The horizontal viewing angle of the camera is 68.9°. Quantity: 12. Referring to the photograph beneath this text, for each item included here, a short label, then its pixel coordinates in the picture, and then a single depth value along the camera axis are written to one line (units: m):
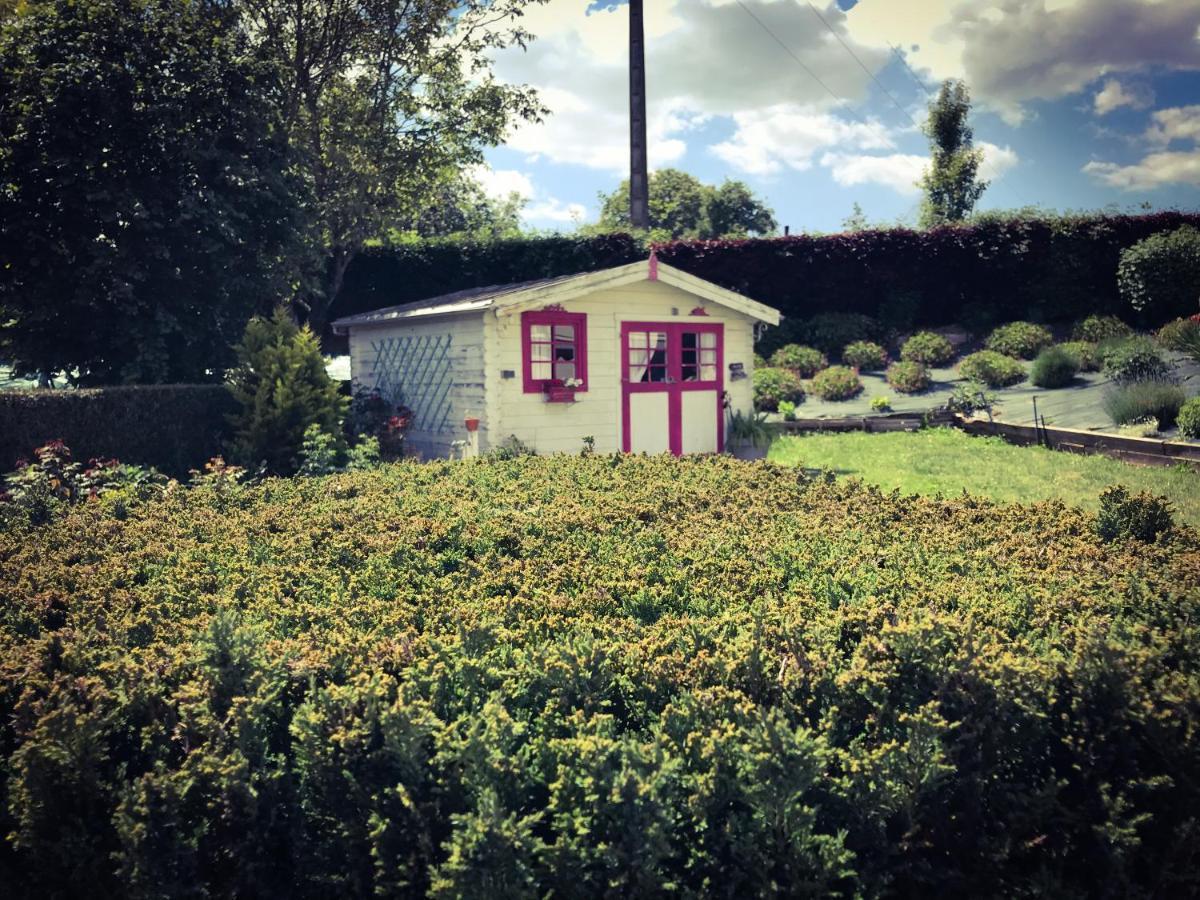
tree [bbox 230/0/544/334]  18.75
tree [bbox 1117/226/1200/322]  21.31
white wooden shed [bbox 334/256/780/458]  12.96
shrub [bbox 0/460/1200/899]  2.47
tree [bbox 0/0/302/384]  13.50
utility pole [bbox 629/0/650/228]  22.83
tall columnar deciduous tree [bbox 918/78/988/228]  31.03
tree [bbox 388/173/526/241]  36.19
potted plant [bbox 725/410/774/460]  15.31
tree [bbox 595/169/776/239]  50.16
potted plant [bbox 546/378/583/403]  13.20
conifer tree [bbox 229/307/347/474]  11.93
